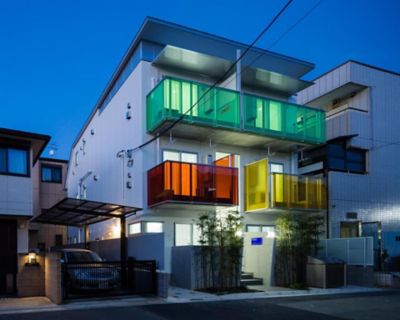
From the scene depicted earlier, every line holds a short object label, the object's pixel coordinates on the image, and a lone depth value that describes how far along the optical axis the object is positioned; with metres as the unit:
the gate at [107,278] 13.05
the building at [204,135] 18.06
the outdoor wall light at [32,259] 14.44
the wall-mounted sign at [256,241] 18.29
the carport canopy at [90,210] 14.94
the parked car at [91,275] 12.90
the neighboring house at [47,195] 30.70
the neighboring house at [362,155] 21.89
